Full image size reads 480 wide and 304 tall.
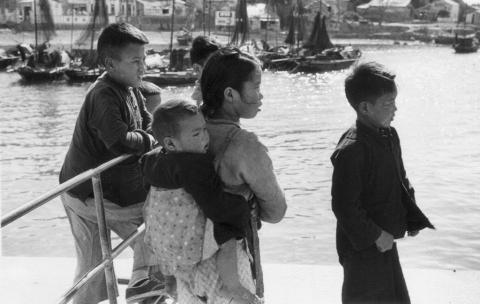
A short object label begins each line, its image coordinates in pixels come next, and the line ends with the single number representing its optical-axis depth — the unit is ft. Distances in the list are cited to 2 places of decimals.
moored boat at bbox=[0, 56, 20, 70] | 179.12
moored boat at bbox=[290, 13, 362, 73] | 178.50
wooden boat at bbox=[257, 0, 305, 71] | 184.85
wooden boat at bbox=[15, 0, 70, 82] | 148.46
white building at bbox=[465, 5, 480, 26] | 410.72
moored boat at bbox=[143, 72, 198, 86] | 133.39
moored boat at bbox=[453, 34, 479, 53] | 275.39
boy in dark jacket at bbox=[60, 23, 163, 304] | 9.34
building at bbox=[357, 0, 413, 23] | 395.34
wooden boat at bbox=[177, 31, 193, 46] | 251.80
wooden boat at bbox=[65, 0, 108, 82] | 145.59
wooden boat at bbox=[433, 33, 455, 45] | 333.01
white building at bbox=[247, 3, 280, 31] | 311.68
